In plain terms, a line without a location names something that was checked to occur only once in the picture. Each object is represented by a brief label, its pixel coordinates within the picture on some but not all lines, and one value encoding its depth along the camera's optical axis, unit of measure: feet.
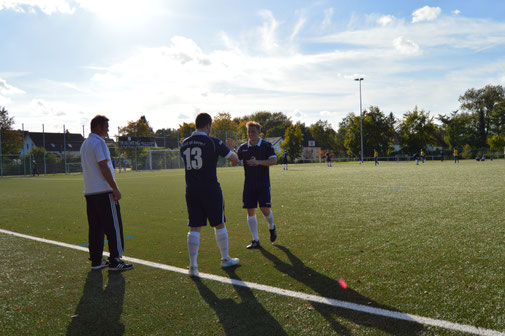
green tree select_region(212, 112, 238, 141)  265.54
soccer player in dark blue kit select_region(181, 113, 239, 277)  15.05
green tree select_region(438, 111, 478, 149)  255.09
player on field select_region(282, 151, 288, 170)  120.06
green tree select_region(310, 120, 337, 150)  356.38
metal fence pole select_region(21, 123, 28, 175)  137.18
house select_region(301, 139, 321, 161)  308.19
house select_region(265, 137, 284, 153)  329.52
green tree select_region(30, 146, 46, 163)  138.82
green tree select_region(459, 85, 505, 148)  251.48
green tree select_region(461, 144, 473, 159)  192.54
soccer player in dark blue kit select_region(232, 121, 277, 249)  19.85
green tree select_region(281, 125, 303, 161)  231.50
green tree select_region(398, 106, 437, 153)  210.79
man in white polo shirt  15.89
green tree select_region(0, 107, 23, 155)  175.27
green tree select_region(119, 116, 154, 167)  226.79
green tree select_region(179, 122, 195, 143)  262.57
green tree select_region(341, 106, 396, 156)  215.51
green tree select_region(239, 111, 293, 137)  378.73
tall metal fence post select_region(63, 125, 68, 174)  141.83
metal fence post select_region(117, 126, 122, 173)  146.00
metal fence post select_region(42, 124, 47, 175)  137.28
